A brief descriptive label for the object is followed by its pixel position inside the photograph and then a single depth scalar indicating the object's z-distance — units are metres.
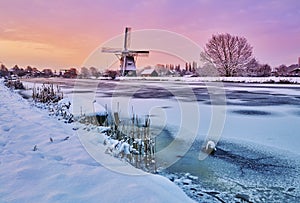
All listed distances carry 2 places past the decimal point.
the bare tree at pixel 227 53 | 39.91
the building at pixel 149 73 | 54.59
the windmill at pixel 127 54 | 44.06
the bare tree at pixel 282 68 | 57.20
